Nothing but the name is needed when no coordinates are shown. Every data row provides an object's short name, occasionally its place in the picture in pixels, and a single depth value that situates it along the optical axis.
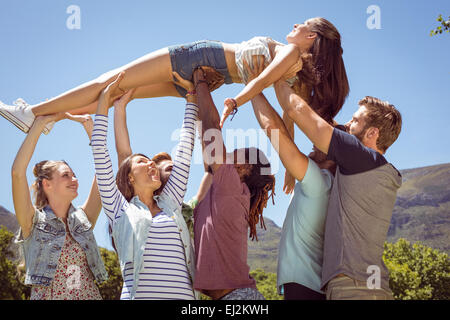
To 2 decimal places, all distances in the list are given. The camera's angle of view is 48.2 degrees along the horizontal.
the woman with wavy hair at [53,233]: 5.00
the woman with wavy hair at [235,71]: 5.12
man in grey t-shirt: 3.95
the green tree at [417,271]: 21.97
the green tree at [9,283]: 19.73
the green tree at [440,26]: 10.88
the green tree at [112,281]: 22.52
